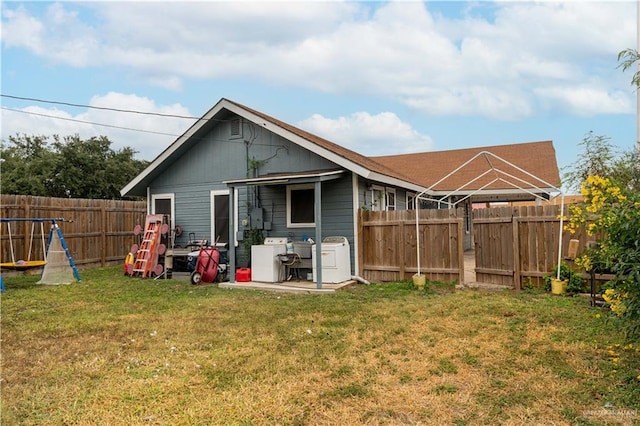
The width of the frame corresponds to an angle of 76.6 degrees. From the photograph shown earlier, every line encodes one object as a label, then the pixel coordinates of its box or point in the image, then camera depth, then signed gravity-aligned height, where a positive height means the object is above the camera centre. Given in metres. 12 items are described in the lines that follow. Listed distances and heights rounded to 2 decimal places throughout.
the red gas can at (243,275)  9.02 -1.13
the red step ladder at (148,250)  10.26 -0.63
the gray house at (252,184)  9.02 +0.95
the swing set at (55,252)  8.82 -0.55
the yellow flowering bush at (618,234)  2.90 -0.13
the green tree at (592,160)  9.48 +1.44
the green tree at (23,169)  18.86 +2.82
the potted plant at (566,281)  6.84 -1.07
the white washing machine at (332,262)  8.43 -0.82
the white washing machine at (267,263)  8.78 -0.86
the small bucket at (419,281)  7.94 -1.18
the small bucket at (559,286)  6.82 -1.14
